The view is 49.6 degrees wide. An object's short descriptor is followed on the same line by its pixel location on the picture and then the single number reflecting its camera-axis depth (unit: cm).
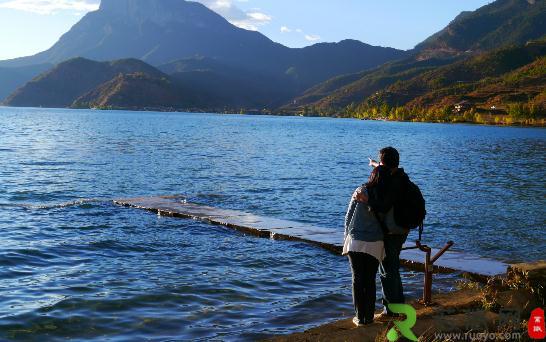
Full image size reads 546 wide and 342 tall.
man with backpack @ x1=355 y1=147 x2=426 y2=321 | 772
